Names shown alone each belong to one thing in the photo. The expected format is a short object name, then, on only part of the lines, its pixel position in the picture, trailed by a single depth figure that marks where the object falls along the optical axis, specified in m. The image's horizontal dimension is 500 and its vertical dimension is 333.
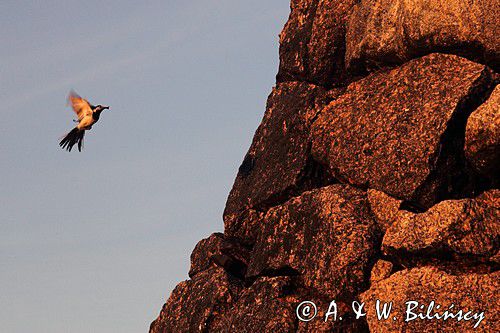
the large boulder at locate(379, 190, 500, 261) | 21.80
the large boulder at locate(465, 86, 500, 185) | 21.88
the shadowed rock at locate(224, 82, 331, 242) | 27.08
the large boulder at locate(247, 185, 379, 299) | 23.55
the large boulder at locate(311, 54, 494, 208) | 23.20
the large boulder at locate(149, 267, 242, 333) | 27.17
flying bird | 33.66
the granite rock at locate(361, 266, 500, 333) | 21.02
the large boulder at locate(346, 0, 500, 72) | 24.12
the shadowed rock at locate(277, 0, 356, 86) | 28.22
